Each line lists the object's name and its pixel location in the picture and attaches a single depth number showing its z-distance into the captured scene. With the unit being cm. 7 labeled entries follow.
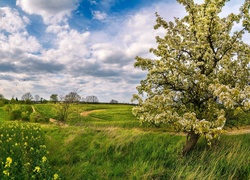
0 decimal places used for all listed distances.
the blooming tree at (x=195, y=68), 921
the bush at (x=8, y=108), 3878
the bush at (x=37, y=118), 3375
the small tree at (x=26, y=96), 7590
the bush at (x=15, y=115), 3740
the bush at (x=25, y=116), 3632
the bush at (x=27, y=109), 3863
